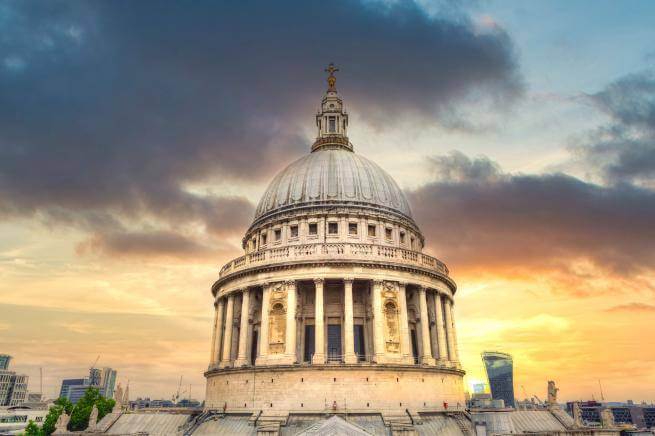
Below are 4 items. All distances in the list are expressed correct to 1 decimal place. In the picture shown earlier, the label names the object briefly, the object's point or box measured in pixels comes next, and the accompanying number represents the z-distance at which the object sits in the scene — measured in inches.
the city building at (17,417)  3782.0
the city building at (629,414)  7121.1
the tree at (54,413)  2346.1
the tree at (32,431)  2251.8
